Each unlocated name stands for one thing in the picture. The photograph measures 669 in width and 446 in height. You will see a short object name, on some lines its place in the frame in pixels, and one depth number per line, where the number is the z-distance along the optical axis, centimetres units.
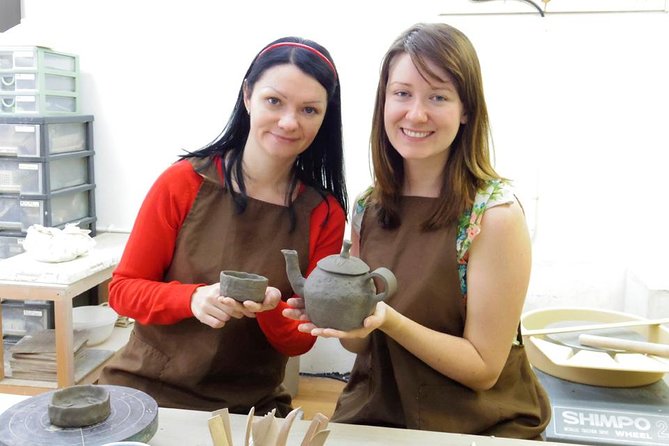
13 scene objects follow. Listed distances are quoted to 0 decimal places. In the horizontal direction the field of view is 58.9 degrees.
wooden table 249
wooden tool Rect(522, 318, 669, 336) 189
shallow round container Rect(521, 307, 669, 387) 174
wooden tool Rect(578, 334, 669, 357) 174
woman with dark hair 153
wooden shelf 264
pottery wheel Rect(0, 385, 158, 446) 101
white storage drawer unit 304
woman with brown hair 142
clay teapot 118
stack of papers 268
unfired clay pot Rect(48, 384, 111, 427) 104
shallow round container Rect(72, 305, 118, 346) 292
